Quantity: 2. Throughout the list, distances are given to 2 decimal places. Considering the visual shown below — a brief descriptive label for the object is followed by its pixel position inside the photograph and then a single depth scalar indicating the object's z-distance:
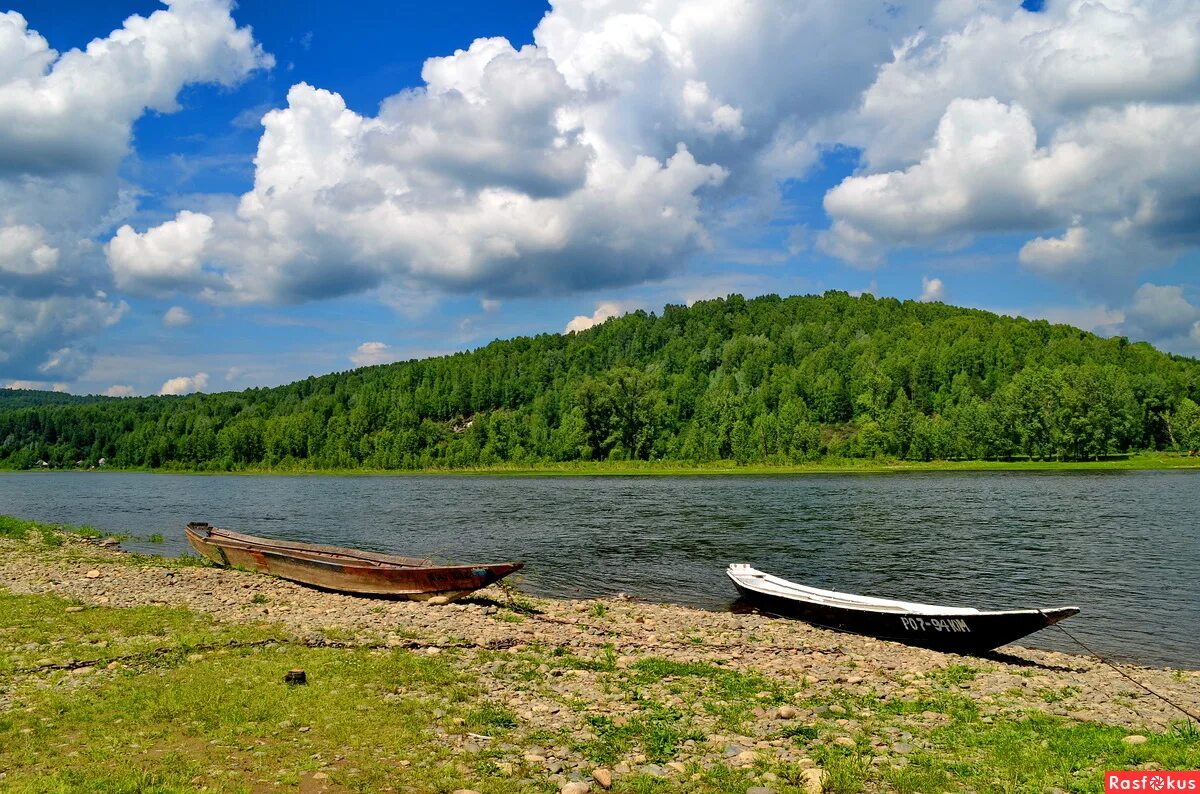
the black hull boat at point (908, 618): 21.77
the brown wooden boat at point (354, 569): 26.86
